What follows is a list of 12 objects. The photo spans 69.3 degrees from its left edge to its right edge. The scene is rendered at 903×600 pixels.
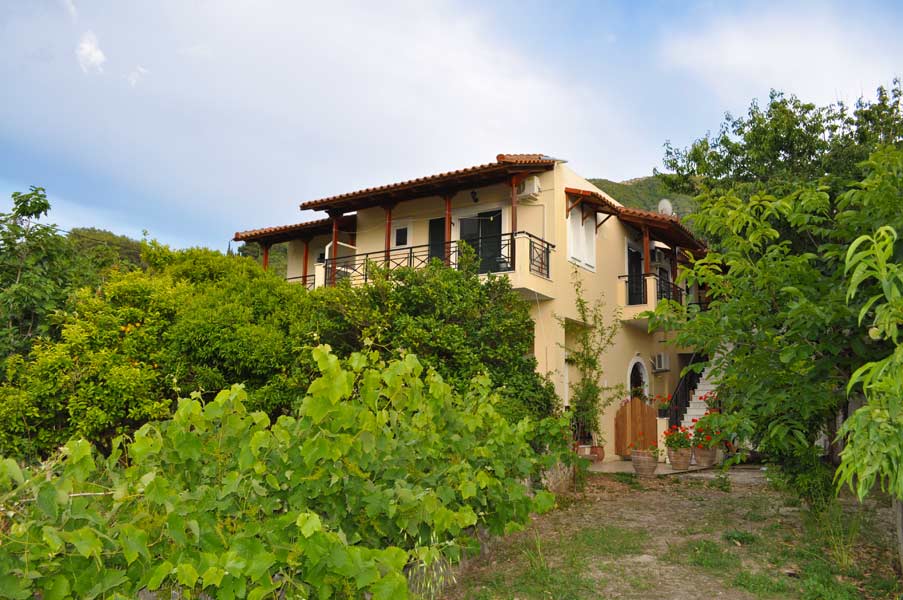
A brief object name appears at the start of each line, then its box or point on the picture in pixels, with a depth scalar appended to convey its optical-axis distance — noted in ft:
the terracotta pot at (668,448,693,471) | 42.19
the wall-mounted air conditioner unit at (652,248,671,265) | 62.44
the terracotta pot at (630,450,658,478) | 39.09
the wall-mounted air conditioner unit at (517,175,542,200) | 46.24
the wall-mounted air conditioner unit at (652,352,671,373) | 60.13
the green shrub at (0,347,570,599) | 7.07
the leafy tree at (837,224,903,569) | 8.62
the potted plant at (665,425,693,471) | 40.19
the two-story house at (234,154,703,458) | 44.39
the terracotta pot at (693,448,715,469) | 44.16
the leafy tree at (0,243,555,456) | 29.55
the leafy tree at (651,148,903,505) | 15.65
